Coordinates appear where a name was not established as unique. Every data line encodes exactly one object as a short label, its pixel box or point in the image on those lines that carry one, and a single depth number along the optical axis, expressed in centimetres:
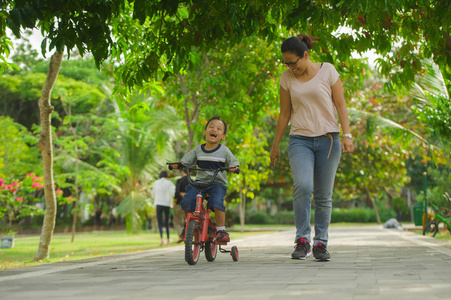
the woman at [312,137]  650
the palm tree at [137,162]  2835
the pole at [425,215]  1994
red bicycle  621
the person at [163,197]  1508
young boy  670
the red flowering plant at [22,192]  1867
